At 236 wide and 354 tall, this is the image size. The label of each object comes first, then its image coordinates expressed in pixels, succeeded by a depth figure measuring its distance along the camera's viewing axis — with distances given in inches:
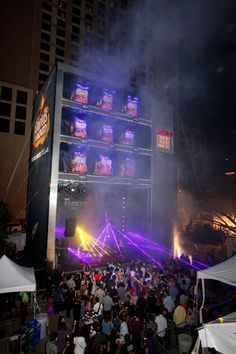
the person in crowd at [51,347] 250.1
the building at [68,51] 1274.6
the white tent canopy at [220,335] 200.2
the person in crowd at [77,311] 366.3
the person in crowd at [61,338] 271.4
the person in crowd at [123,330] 291.6
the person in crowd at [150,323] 314.8
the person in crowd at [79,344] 258.0
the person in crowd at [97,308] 362.6
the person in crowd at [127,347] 262.1
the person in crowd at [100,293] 389.4
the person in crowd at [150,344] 271.7
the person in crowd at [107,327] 308.3
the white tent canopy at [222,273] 321.7
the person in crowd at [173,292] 402.0
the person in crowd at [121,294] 416.8
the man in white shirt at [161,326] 310.0
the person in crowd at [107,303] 361.0
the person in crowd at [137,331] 300.2
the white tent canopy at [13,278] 329.1
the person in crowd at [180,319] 326.0
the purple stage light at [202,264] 631.0
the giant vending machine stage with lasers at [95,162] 663.8
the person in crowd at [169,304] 362.6
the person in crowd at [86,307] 393.8
